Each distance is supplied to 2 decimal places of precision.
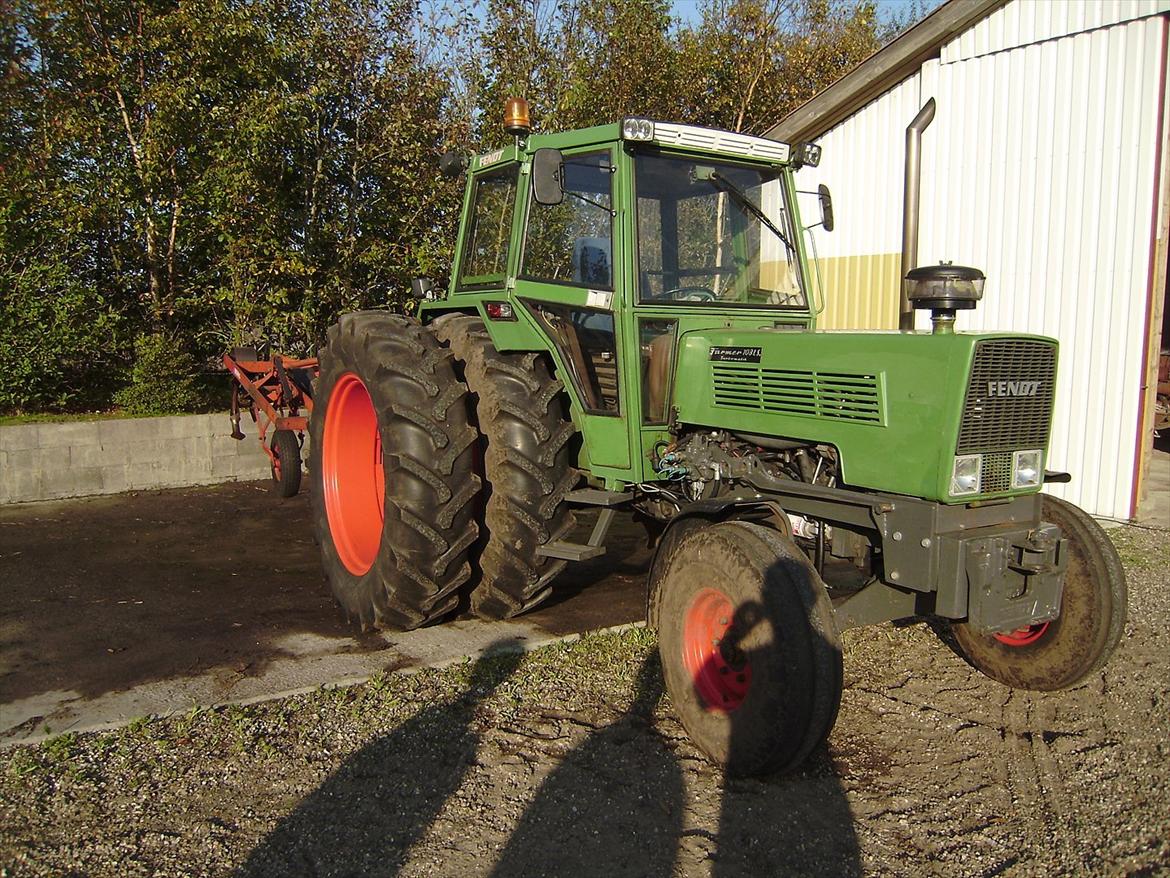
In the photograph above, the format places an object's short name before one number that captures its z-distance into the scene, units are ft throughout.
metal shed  23.02
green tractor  10.99
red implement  25.89
